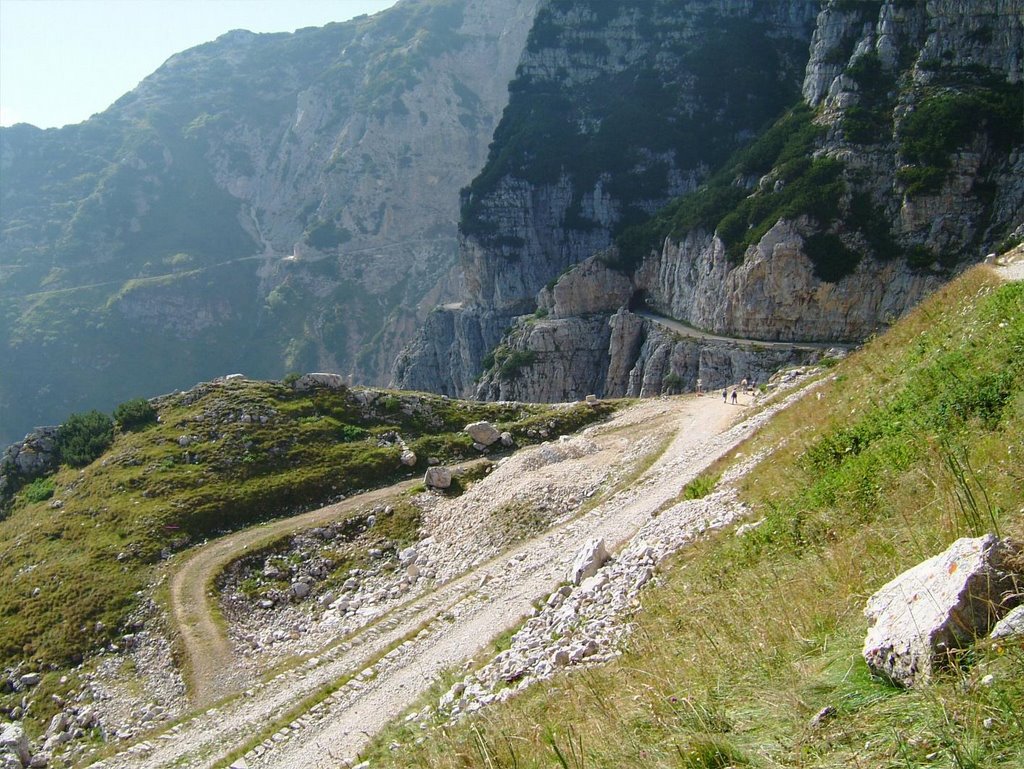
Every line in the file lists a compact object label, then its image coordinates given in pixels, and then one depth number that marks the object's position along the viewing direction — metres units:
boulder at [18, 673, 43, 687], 20.31
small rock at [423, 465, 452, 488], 28.30
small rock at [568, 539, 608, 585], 14.68
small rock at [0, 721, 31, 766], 17.67
